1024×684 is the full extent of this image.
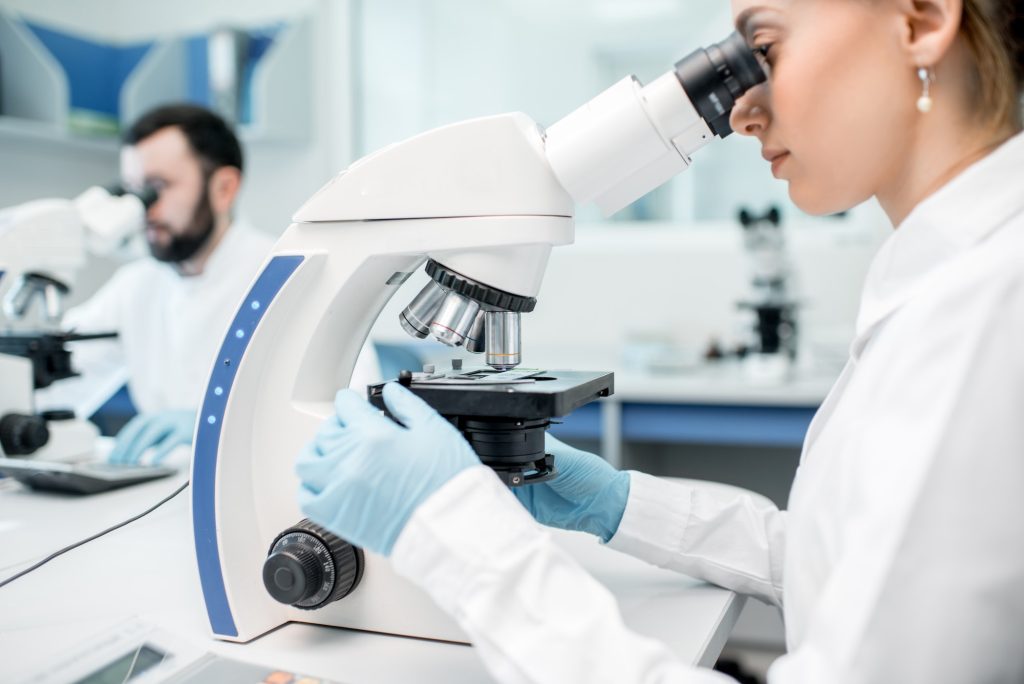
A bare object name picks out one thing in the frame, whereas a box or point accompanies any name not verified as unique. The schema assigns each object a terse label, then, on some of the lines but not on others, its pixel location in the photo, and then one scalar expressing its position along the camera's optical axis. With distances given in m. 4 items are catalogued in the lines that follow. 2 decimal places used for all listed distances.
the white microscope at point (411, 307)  0.73
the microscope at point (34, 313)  1.38
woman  0.55
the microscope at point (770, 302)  2.41
